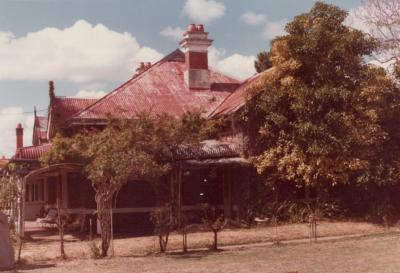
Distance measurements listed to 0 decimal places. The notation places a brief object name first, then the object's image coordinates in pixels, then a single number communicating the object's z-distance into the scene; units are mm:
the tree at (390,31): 25531
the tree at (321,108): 20859
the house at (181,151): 22125
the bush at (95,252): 15031
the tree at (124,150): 15266
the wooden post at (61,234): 15039
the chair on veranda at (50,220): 23803
